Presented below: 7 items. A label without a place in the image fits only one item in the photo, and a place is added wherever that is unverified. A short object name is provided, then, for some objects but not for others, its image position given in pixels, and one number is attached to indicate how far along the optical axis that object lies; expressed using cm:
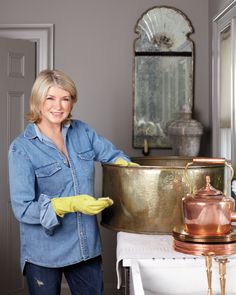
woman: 253
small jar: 433
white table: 208
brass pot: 248
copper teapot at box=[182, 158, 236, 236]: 166
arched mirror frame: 470
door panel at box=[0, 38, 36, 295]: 456
